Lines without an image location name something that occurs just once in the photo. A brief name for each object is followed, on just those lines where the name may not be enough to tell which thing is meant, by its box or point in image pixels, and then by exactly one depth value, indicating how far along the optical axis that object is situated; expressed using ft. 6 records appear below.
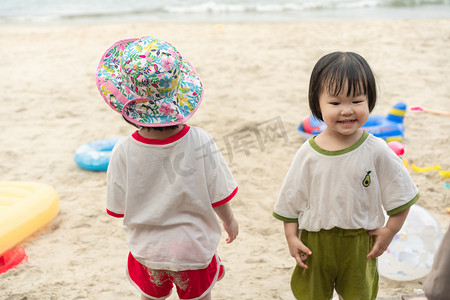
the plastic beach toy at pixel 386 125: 15.70
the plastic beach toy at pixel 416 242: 9.48
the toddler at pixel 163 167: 6.52
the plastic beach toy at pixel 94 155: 15.43
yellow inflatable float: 11.45
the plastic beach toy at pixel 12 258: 11.19
